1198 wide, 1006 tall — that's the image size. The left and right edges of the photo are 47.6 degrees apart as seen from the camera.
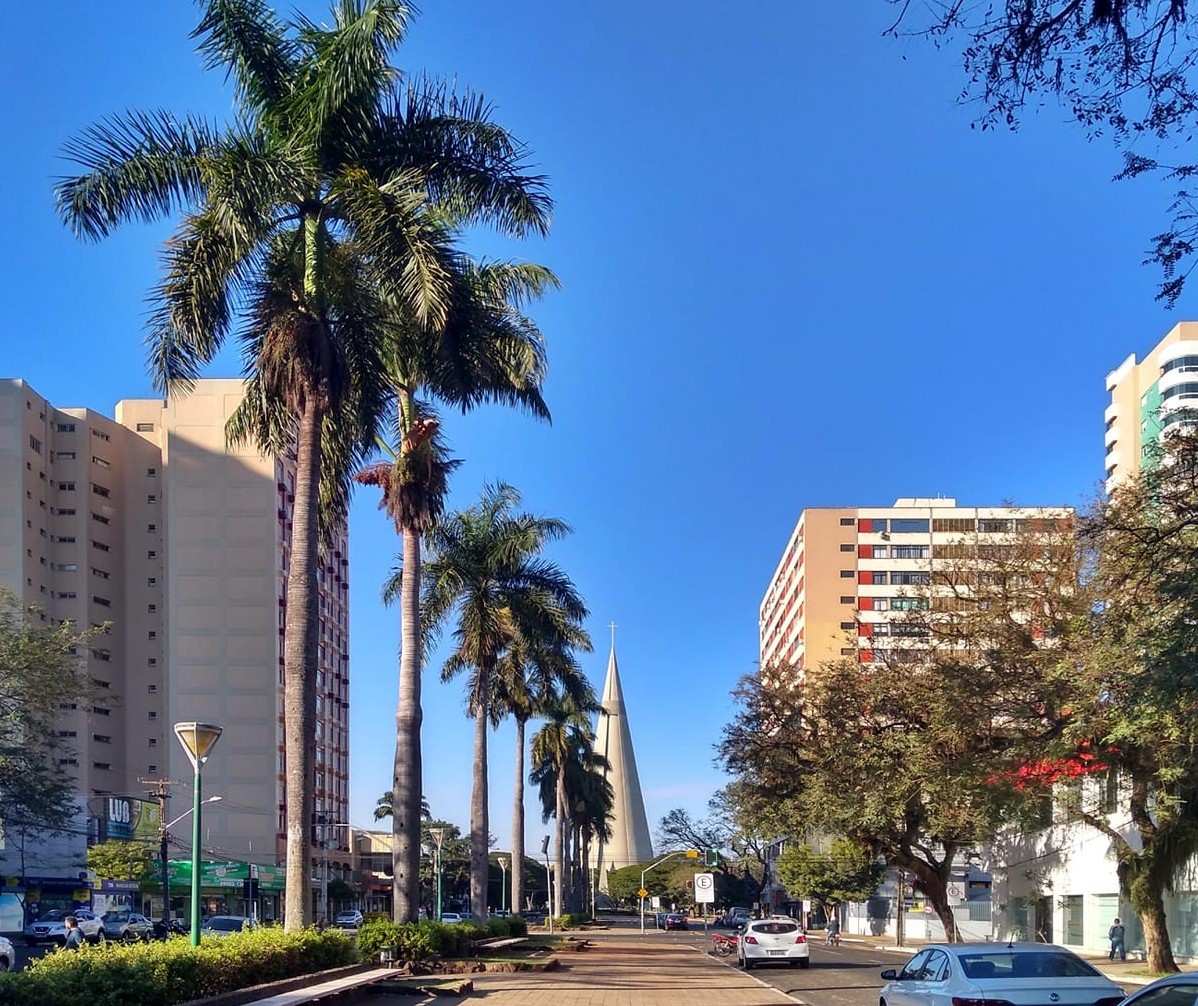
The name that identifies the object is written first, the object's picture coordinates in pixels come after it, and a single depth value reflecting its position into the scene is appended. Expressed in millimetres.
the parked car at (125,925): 52662
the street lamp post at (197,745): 18828
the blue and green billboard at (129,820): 83250
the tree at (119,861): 73562
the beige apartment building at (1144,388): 96625
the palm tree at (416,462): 28844
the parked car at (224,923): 48281
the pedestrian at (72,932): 41344
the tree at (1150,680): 14008
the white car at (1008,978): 12516
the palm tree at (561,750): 70500
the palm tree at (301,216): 22078
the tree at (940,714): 29906
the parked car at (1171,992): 7633
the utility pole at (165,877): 52250
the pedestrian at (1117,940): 41219
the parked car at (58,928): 53000
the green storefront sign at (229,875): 80938
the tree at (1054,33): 8508
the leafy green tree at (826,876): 73875
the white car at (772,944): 39812
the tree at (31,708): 40938
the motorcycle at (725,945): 53344
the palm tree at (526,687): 51312
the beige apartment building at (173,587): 93375
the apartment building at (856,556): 114875
